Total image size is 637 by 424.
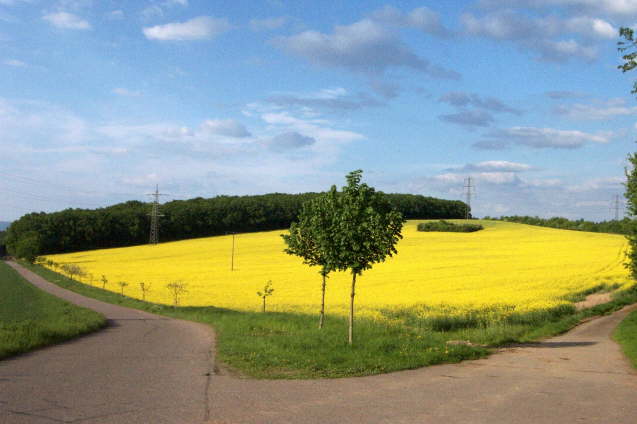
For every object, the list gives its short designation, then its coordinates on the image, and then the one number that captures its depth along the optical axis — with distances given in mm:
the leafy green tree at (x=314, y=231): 15219
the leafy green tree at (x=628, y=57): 11966
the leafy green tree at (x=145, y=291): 34128
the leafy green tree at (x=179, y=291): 32906
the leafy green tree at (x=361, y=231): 14430
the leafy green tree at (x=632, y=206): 26603
